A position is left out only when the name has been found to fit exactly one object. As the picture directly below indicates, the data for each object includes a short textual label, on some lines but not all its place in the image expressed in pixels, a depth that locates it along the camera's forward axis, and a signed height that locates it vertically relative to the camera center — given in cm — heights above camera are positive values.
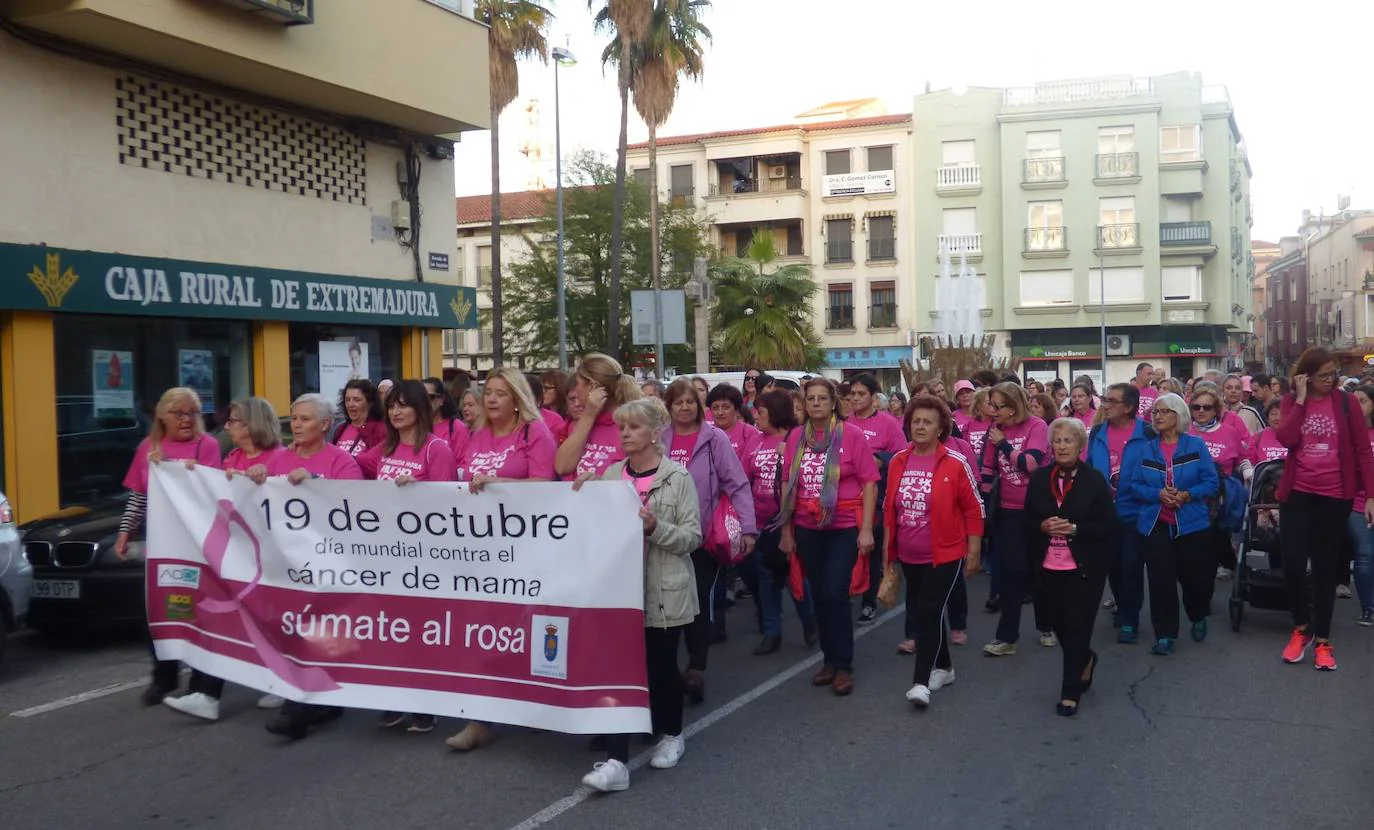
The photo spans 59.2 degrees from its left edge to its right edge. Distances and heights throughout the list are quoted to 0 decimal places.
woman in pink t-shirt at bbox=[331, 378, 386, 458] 760 -19
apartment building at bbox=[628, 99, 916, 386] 5119 +747
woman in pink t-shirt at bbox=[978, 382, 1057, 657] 820 -73
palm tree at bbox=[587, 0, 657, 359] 2877 +836
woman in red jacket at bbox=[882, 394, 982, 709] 679 -82
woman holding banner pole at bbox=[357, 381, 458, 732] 654 -31
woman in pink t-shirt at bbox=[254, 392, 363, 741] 656 -35
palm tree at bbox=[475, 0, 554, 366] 2844 +826
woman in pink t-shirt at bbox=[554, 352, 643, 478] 677 -13
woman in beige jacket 555 -78
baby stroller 864 -132
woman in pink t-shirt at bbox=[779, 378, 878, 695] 711 -81
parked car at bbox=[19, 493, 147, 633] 824 -126
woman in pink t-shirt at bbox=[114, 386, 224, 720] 697 -32
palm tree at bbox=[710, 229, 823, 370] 3522 +215
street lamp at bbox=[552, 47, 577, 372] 2673 +517
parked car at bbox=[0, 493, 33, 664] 752 -115
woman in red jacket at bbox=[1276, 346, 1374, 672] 752 -68
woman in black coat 669 -94
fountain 4684 +305
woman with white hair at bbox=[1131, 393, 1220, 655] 815 -93
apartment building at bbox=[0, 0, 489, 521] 1202 +221
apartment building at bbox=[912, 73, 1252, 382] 4975 +681
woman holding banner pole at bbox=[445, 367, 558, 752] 641 -27
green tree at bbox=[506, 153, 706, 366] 3519 +333
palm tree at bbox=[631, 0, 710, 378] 2955 +807
